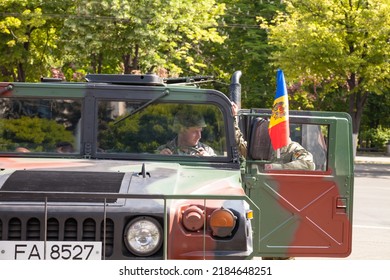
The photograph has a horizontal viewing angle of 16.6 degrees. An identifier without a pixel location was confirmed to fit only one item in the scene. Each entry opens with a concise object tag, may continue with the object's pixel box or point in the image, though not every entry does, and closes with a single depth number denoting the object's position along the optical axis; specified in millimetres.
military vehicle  6828
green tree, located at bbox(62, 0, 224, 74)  40390
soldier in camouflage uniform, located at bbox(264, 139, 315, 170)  10381
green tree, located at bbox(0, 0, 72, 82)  42331
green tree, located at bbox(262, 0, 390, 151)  43024
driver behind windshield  9202
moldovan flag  8630
